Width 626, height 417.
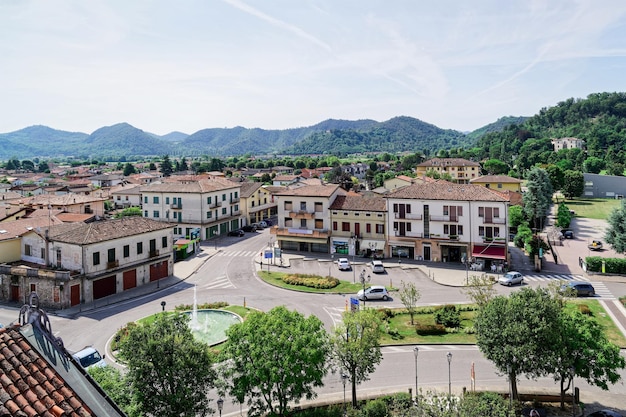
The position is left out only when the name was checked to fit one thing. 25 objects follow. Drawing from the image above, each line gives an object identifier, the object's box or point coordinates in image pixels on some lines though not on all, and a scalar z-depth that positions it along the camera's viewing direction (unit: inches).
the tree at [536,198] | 3036.4
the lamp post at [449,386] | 926.5
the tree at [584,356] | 810.8
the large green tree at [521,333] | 799.7
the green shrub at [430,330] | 1270.9
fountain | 1294.3
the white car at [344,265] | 2069.4
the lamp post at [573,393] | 816.8
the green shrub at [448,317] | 1337.4
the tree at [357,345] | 833.5
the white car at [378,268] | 1985.7
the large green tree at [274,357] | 717.9
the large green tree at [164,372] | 627.5
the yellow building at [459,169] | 5821.9
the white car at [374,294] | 1605.6
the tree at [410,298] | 1386.0
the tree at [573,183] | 4298.7
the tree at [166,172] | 7732.3
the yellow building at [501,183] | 3929.6
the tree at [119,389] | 613.7
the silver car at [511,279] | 1785.2
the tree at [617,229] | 2046.0
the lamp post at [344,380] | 827.7
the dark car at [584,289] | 1646.2
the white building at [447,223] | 2046.0
